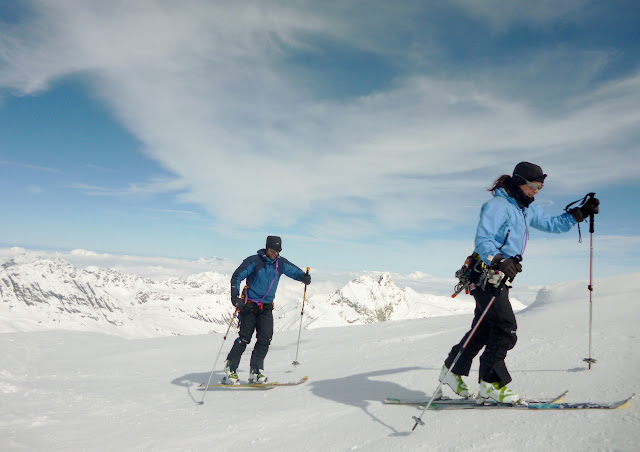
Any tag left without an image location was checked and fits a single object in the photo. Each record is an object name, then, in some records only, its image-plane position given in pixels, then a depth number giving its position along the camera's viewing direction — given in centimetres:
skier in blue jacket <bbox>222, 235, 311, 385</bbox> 818
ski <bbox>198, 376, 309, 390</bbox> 759
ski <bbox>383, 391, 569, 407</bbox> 483
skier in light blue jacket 465
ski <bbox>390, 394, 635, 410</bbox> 406
